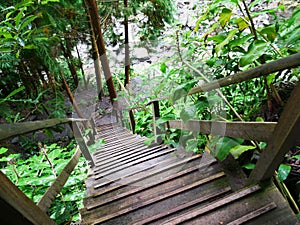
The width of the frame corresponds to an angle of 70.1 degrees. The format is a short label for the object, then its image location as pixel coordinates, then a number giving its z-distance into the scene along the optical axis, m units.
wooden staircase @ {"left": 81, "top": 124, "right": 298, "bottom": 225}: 1.25
